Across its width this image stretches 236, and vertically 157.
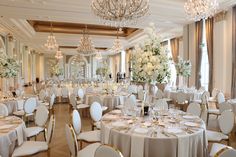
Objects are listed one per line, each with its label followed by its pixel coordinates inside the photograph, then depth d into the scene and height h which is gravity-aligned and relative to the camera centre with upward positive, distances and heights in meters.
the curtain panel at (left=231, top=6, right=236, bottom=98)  7.61 +0.44
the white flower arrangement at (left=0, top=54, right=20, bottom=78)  6.61 +0.31
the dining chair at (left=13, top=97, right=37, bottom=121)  5.85 -0.90
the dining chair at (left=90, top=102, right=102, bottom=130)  4.68 -0.84
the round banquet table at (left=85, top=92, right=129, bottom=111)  7.07 -0.80
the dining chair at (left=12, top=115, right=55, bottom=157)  3.22 -1.14
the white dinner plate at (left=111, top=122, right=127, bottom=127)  3.22 -0.74
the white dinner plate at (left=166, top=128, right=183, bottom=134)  2.86 -0.76
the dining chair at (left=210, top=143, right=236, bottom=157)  1.88 -0.68
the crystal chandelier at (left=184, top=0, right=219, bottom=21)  5.14 +1.72
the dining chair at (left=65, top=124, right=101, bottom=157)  2.85 -0.98
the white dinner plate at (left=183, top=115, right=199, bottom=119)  3.77 -0.73
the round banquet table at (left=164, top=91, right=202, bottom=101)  7.90 -0.75
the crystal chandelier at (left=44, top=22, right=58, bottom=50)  9.83 +1.57
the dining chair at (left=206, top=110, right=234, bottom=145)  3.60 -0.89
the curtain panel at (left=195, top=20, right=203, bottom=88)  9.56 +1.24
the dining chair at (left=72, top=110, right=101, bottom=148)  3.68 -1.07
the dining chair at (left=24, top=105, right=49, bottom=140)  4.35 -0.92
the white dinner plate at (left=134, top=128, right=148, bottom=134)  2.87 -0.76
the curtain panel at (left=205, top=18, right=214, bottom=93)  8.75 +1.36
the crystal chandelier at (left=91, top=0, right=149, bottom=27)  3.86 +1.28
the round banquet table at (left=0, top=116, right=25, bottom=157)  2.93 -0.86
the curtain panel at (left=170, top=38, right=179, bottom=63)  13.67 +1.85
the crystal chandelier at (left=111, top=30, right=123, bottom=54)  11.30 +1.62
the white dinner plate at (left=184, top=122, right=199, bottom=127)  3.24 -0.75
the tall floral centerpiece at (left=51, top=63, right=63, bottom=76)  14.21 +0.43
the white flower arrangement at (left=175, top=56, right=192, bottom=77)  9.04 +0.34
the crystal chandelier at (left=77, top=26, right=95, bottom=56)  9.98 +1.43
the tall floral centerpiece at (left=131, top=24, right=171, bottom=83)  3.37 +0.24
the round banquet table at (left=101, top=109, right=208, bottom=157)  2.68 -0.81
